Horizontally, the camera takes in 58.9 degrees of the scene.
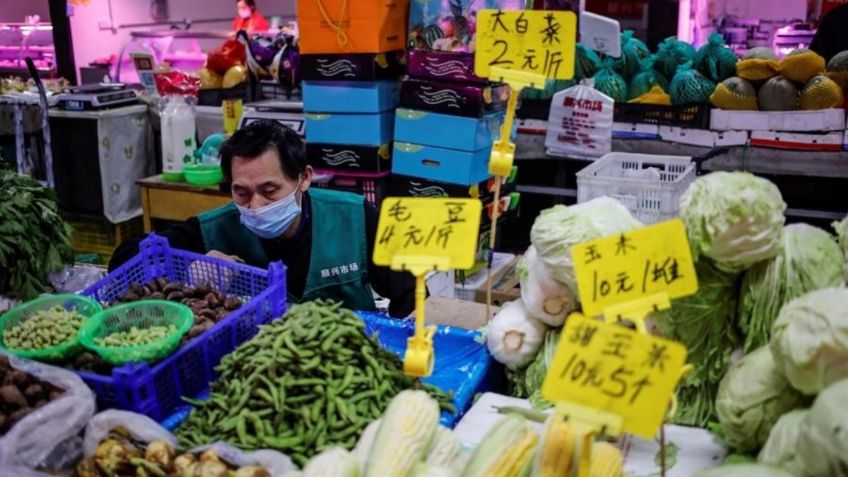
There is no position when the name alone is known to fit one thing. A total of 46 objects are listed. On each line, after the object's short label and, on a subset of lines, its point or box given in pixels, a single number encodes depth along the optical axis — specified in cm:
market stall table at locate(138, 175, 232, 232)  526
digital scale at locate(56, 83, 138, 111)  598
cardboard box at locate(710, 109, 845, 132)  452
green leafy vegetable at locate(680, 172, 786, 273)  154
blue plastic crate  184
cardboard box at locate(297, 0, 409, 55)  449
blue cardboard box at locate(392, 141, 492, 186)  446
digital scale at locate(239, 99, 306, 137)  533
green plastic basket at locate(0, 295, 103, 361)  213
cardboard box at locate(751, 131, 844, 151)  457
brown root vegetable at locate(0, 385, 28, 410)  177
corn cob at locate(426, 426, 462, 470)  153
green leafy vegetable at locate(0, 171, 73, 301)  292
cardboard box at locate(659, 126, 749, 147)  483
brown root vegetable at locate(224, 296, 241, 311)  224
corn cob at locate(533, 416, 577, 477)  135
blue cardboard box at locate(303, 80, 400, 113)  464
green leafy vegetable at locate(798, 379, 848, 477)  120
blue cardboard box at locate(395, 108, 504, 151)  440
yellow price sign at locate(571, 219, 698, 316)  136
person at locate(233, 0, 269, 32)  1033
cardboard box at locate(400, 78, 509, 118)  433
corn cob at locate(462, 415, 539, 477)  143
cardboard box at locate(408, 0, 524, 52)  437
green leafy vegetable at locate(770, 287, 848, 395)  132
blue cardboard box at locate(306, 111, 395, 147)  471
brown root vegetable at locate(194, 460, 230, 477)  158
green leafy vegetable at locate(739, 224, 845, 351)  160
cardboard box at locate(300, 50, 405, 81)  458
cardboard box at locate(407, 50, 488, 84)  435
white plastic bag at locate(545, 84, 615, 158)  500
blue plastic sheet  197
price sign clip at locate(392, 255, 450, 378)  158
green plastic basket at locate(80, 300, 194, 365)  187
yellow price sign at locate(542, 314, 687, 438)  122
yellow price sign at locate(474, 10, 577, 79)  194
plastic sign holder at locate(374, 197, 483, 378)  158
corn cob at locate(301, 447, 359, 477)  142
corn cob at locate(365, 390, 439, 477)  141
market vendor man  283
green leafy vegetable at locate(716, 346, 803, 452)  148
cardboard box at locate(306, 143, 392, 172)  479
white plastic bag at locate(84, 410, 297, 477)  174
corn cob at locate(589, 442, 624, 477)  139
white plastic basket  332
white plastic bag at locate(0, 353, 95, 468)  168
